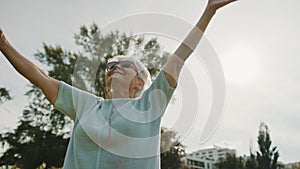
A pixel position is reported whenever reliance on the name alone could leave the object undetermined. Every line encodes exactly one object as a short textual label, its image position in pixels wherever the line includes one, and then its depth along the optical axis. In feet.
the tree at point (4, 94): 60.13
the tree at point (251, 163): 97.19
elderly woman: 3.87
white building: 140.59
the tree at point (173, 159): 67.26
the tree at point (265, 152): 94.99
